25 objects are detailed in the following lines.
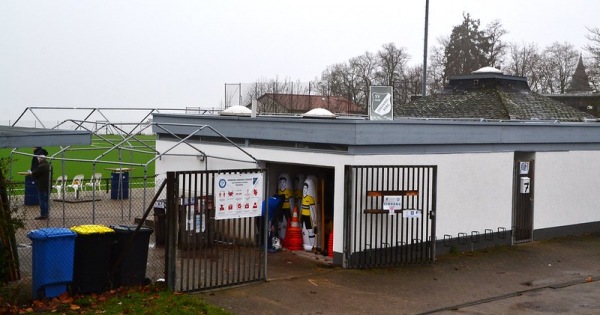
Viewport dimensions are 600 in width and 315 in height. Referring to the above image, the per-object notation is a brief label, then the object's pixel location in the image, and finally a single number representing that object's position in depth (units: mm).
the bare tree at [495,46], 66312
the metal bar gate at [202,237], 11750
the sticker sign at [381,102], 16641
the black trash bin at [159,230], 16406
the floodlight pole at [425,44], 30859
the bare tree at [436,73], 60884
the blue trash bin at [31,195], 22828
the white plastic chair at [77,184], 24844
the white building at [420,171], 14820
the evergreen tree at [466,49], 68362
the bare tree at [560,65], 65812
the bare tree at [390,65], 53125
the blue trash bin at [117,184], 25703
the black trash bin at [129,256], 11620
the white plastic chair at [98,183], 26766
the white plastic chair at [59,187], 25603
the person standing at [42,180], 19297
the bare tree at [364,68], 47212
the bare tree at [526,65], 64875
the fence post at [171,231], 11695
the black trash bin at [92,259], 11227
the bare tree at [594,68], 45688
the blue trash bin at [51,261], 10734
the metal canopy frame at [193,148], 16234
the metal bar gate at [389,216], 14625
